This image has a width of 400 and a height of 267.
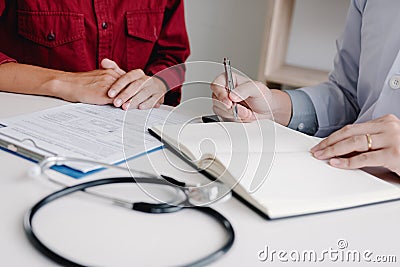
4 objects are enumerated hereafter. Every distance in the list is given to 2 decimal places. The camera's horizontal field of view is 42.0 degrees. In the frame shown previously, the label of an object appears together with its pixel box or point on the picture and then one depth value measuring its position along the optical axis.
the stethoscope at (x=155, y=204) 0.59
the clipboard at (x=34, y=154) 0.72
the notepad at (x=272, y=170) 0.66
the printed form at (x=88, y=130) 0.79
